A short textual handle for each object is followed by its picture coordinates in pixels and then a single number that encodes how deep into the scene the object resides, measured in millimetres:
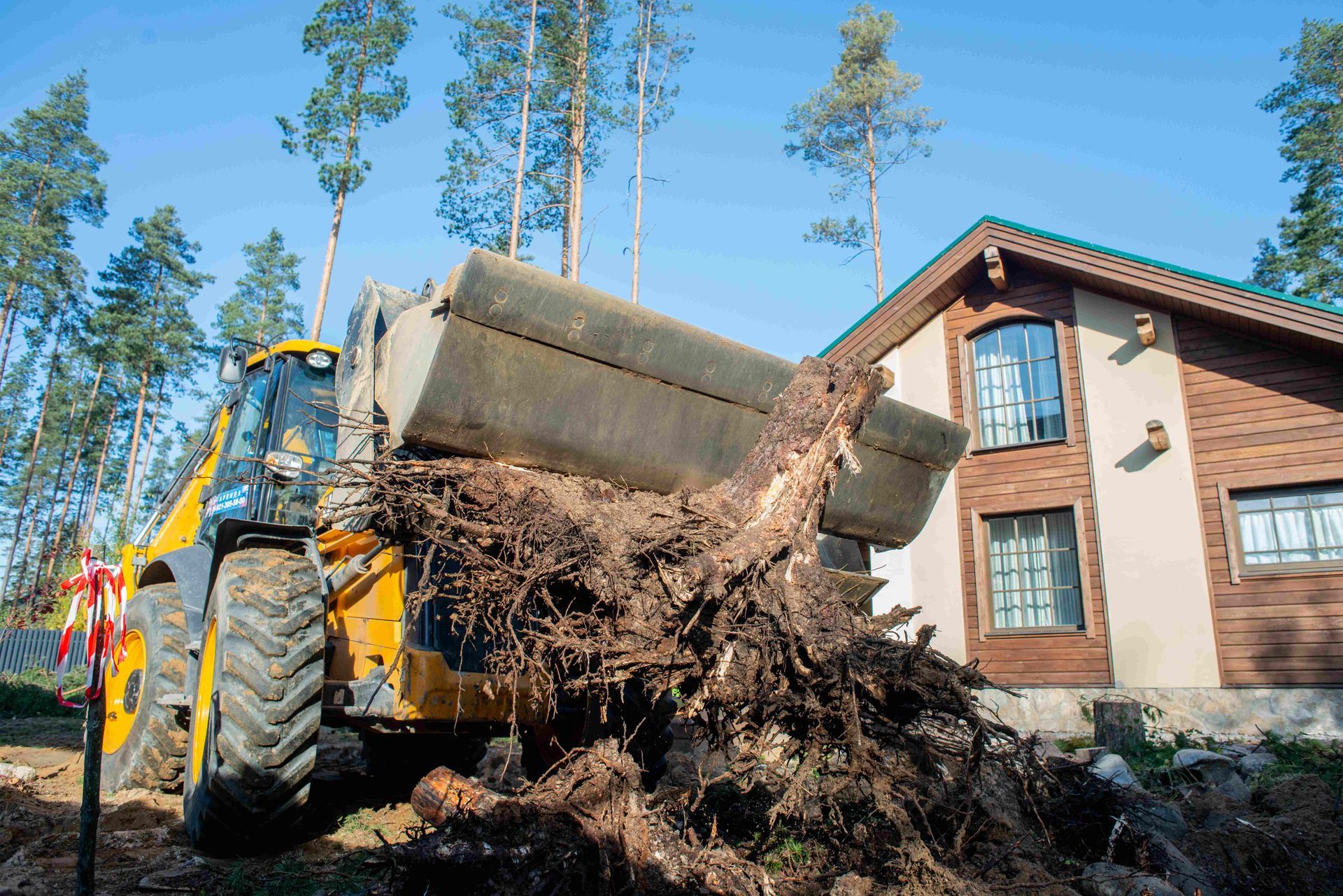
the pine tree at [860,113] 20359
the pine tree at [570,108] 18516
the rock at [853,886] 2908
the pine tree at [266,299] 33906
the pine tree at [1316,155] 24203
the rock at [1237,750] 7656
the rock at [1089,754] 7457
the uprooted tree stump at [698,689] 2977
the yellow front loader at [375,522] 3693
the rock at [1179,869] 3551
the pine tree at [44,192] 27828
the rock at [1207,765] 6738
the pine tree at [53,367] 31141
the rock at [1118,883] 3137
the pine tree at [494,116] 17875
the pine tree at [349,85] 19047
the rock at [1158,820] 3744
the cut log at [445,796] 3387
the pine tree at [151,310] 30375
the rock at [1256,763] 6969
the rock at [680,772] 6078
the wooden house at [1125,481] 8891
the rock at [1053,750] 7917
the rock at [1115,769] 5922
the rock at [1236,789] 5453
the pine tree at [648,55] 20594
